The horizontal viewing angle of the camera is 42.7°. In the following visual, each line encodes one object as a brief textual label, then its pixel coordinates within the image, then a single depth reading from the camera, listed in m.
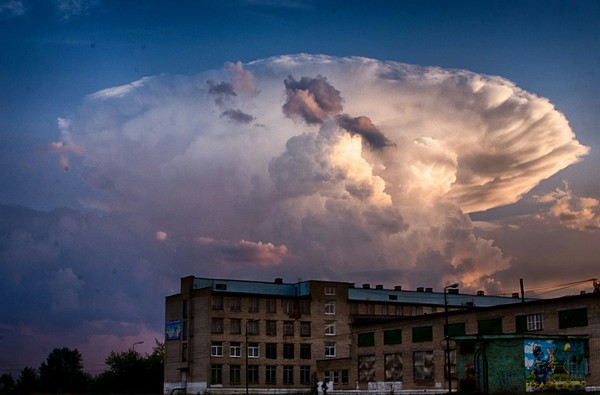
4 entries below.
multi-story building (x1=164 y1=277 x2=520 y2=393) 101.50
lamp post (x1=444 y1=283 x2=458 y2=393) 64.59
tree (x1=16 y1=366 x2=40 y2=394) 132.88
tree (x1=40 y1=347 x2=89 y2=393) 159.38
